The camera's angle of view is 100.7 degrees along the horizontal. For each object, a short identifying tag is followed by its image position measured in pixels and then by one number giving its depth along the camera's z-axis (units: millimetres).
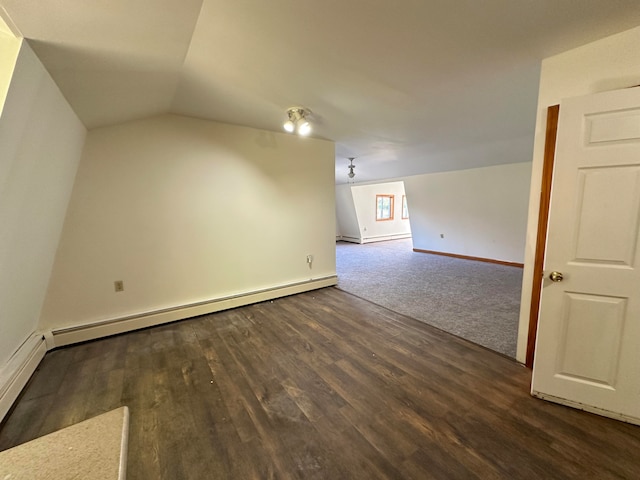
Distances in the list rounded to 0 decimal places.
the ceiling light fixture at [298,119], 2664
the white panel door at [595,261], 1482
